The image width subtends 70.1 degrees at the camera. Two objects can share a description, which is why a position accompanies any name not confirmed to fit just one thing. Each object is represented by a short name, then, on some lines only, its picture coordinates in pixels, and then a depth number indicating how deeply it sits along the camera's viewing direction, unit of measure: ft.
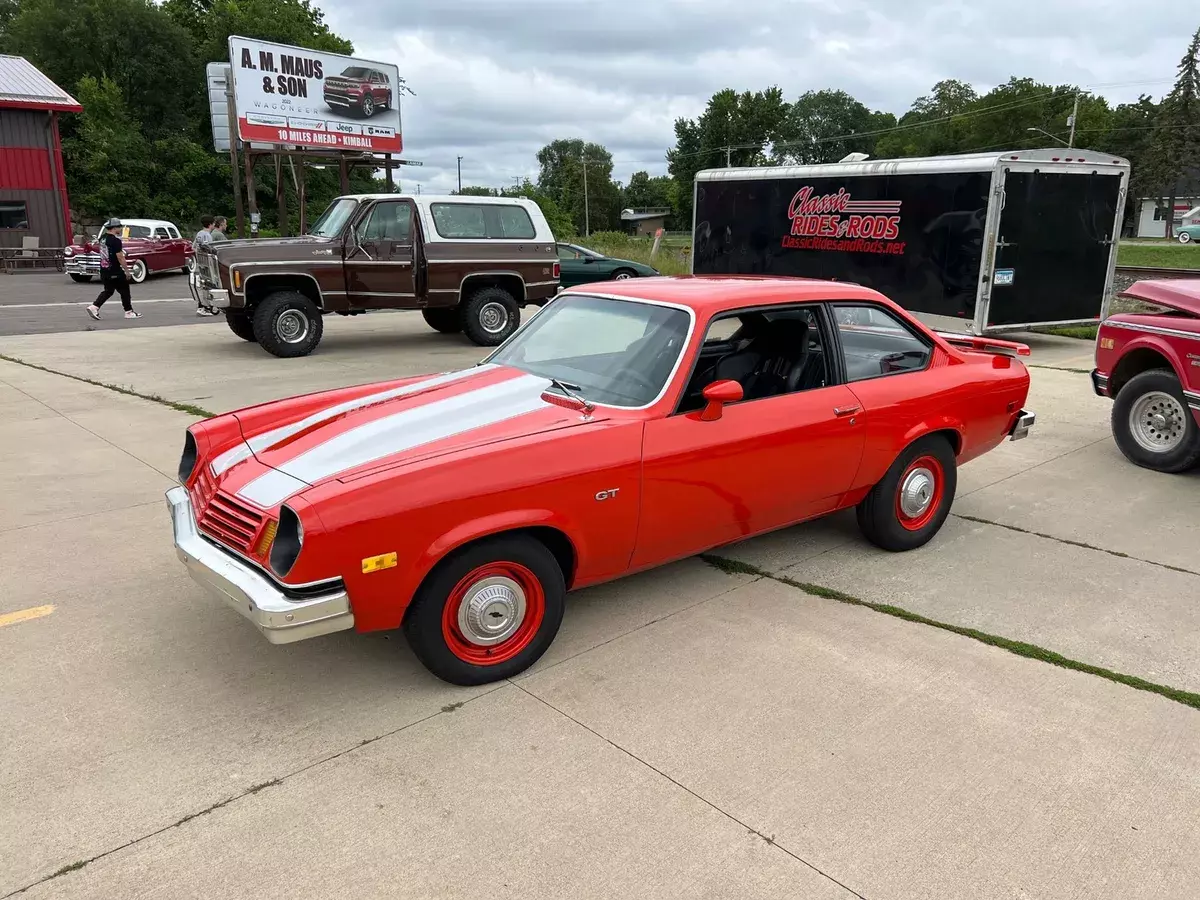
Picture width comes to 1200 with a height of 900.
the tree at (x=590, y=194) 339.36
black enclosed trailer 36.88
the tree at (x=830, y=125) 363.76
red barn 101.04
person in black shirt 48.10
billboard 71.15
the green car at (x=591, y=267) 65.92
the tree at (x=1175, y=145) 229.45
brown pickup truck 36.78
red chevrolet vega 9.80
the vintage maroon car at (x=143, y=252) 79.82
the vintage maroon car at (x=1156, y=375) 19.93
